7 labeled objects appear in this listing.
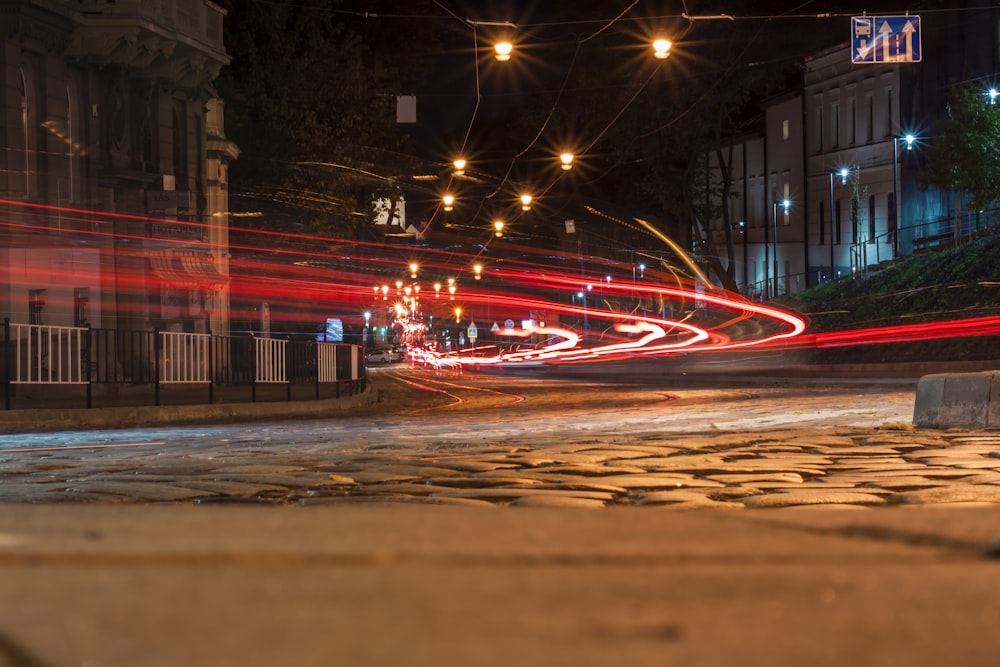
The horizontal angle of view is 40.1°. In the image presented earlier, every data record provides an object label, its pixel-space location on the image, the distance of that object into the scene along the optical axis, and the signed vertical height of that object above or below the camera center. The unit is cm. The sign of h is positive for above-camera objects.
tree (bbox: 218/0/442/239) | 4384 +775
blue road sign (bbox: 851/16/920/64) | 2595 +572
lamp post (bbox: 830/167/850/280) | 7028 +859
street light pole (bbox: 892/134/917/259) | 6184 +705
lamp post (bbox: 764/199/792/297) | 7364 +757
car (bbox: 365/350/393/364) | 8981 -65
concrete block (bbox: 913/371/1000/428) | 1467 -70
